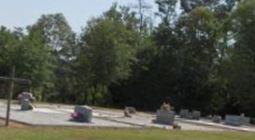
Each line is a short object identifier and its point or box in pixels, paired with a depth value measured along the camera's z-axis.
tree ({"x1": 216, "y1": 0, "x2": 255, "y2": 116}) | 60.38
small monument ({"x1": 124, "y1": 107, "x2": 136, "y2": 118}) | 36.56
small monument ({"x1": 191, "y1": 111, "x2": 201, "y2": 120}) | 41.97
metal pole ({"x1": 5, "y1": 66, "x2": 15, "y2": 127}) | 21.27
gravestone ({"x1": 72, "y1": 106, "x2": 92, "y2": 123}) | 27.78
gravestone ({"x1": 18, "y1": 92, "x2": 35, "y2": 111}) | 32.87
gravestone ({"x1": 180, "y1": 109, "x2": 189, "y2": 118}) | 43.23
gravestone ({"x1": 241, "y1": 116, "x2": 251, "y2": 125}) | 41.23
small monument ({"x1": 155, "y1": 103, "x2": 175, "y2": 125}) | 32.06
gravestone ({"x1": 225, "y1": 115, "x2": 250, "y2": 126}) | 39.58
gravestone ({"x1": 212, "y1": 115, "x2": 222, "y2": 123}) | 40.67
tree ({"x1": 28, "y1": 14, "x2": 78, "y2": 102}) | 75.16
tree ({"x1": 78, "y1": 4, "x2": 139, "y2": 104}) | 60.22
